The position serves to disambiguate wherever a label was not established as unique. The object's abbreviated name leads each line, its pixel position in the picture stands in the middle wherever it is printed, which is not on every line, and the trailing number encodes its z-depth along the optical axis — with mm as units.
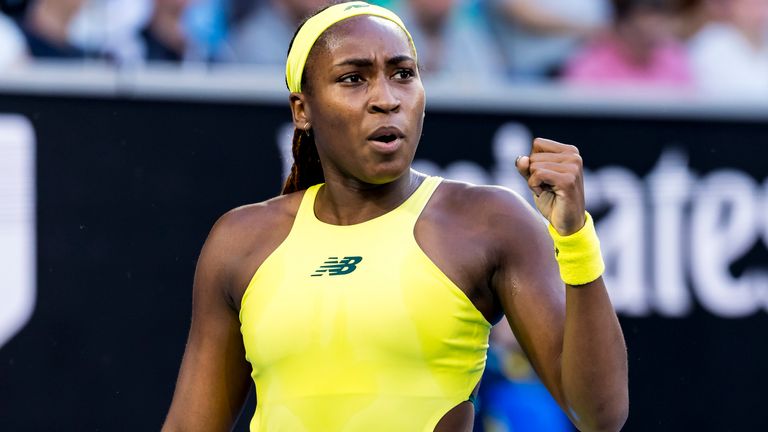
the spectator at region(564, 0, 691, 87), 14164
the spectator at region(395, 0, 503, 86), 13523
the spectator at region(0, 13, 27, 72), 11922
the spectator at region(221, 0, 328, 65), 12734
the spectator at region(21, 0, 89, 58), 12062
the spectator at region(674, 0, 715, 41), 15094
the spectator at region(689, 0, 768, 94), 14773
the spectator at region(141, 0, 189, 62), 12406
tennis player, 6289
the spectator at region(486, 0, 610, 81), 13781
